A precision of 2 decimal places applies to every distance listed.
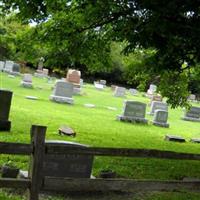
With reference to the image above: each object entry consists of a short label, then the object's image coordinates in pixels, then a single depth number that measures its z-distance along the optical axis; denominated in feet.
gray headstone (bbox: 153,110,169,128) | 80.38
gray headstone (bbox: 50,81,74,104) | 91.40
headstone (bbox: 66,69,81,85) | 127.03
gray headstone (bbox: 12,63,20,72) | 156.78
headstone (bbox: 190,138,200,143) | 64.55
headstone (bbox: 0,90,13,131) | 46.44
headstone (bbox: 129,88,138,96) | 175.30
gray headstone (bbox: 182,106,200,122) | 105.50
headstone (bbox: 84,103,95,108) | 94.83
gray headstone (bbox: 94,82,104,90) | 168.70
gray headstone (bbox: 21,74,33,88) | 113.91
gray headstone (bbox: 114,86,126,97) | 143.02
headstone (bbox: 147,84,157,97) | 176.78
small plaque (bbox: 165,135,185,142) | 60.95
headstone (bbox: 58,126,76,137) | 49.44
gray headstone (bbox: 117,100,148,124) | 76.89
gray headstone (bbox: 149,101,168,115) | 101.50
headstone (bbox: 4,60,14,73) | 154.38
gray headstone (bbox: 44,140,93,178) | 26.89
